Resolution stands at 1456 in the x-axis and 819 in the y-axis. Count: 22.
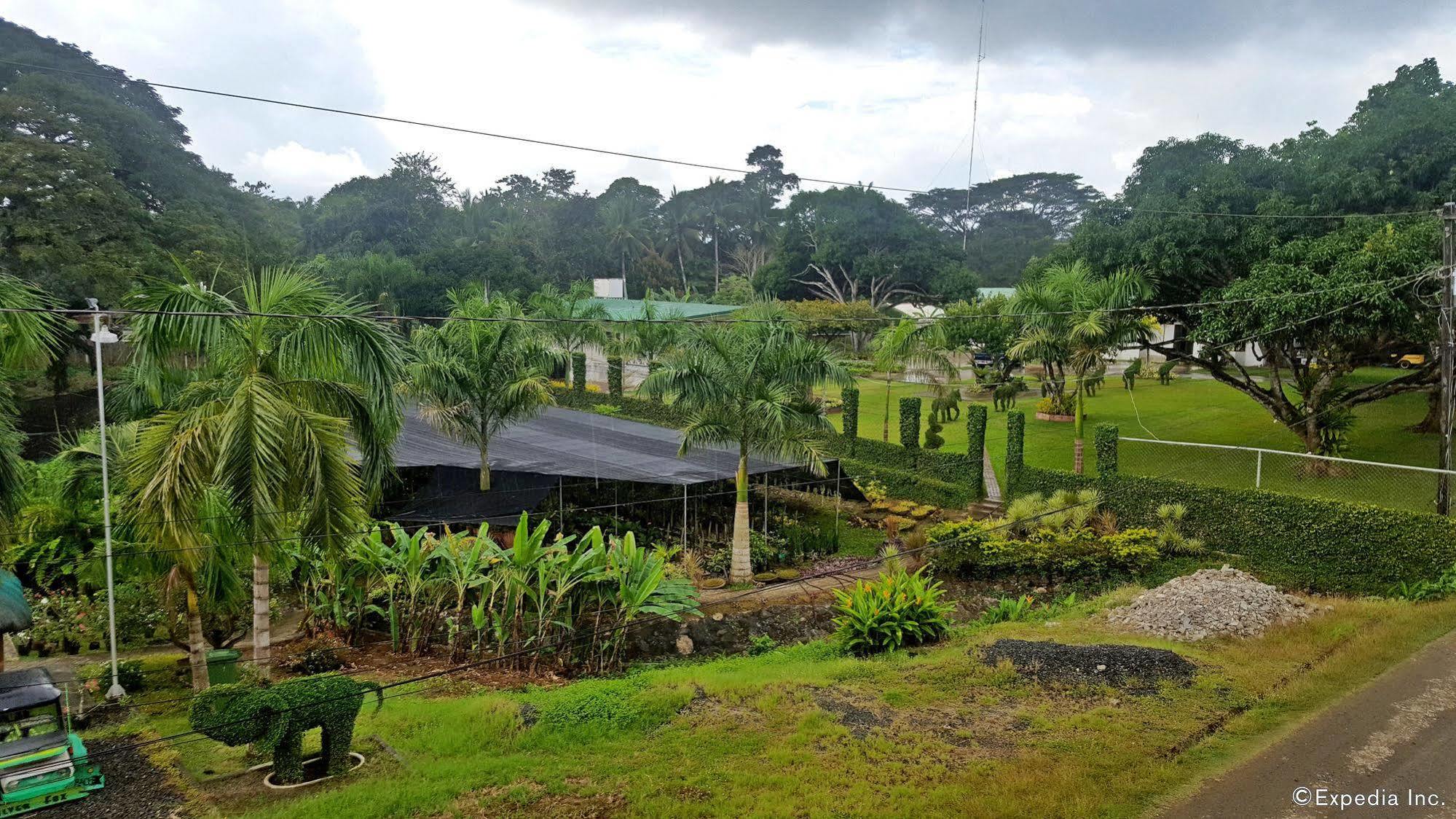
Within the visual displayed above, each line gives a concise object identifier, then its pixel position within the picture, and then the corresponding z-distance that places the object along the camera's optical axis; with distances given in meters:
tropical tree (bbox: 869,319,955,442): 24.28
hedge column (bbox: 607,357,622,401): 33.59
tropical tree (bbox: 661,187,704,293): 69.12
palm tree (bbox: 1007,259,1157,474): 19.20
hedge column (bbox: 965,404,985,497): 20.00
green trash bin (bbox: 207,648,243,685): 10.02
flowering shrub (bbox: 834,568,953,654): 12.20
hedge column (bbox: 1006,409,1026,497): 18.91
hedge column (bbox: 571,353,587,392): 33.94
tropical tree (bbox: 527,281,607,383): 36.13
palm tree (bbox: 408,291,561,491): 19.11
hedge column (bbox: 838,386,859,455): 23.64
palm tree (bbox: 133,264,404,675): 8.59
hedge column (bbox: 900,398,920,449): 22.02
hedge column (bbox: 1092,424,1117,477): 17.00
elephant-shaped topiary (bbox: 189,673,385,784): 7.54
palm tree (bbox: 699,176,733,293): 70.69
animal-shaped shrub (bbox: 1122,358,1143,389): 29.80
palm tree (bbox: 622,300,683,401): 32.97
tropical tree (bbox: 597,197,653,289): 64.25
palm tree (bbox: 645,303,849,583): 15.65
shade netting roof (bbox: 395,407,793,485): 17.75
